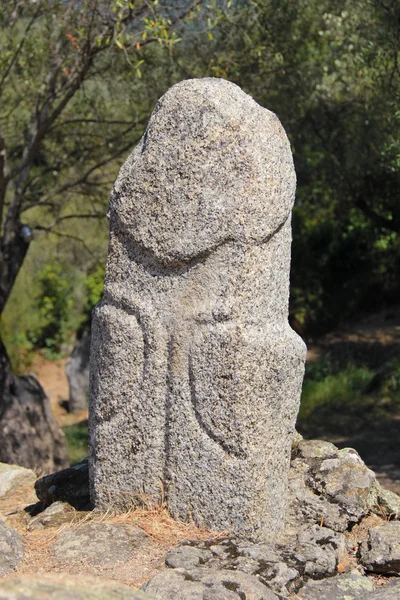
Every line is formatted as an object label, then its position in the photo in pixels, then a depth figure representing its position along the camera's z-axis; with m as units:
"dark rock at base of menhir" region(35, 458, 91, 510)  5.55
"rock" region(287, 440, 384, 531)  5.21
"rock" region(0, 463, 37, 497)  6.68
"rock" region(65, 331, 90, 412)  16.69
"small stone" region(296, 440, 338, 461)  5.58
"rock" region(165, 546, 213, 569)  4.46
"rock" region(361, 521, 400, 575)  4.80
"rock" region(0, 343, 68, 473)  10.14
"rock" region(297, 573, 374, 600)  4.41
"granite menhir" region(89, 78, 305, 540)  4.72
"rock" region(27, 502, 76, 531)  5.16
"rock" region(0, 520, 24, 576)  4.47
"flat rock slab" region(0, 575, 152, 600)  2.62
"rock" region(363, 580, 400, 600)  4.09
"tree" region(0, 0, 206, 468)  9.30
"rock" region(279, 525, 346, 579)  4.60
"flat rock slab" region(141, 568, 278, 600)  4.09
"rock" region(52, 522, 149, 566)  4.58
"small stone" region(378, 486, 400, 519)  5.40
